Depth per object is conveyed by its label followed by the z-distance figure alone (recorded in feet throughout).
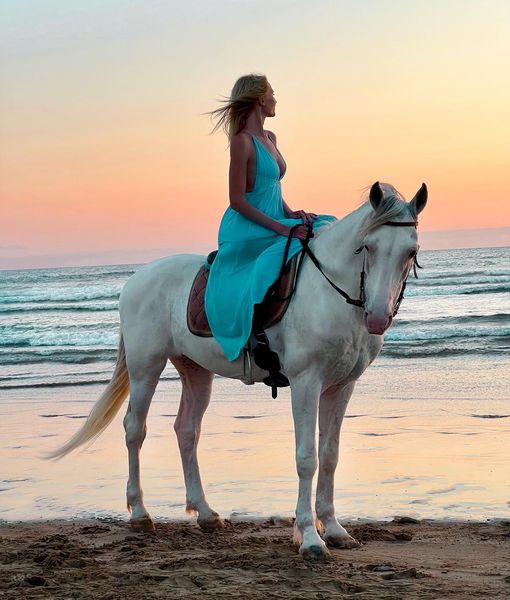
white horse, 14.16
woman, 16.72
